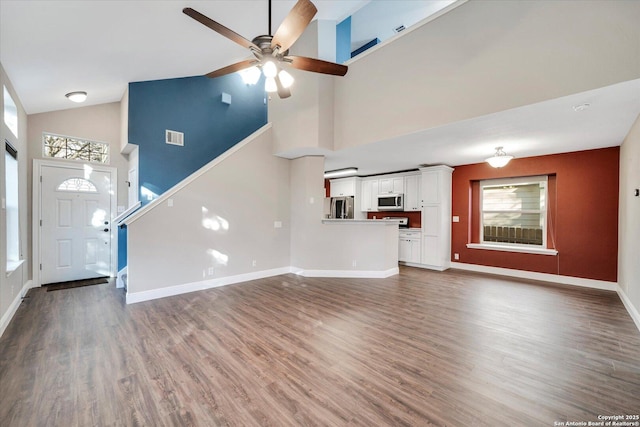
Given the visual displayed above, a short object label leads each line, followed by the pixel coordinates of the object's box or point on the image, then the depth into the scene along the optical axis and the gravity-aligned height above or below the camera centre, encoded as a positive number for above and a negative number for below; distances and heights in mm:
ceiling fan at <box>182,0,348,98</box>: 2220 +1569
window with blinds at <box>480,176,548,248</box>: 5527 +36
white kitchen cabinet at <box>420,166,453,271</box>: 6215 -82
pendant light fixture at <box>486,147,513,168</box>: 4684 +932
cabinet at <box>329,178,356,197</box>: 7857 +761
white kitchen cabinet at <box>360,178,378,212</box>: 7664 +501
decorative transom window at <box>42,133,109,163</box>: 4723 +1168
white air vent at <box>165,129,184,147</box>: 5457 +1545
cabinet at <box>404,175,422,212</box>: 6762 +490
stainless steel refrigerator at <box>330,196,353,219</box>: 7305 +149
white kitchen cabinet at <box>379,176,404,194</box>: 7086 +733
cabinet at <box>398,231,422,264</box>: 6562 -844
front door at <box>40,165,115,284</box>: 4672 -200
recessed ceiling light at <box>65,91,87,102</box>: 4281 +1861
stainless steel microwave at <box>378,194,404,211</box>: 7039 +282
